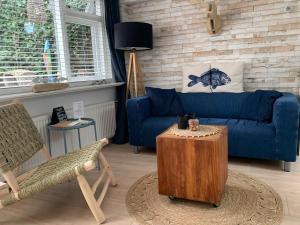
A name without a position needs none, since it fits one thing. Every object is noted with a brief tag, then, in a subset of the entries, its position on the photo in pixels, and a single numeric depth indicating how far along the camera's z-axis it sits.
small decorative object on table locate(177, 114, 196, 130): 1.94
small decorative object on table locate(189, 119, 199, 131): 1.88
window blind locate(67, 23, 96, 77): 3.05
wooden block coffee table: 1.71
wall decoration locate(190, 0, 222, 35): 3.04
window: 2.34
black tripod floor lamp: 3.01
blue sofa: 2.28
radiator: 2.46
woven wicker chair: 1.59
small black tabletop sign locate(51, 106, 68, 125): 2.51
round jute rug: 1.67
